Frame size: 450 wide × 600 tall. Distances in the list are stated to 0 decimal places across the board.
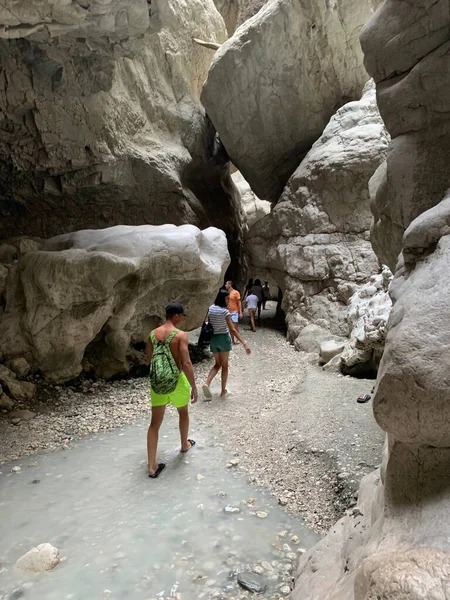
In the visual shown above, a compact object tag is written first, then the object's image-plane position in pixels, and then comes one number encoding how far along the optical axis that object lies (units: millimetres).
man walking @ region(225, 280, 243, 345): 9039
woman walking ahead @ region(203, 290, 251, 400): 6215
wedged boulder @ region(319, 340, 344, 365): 7410
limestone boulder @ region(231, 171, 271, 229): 19516
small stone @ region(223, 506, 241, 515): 3533
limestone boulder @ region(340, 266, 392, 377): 6254
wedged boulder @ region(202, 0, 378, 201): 10453
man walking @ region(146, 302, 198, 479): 4059
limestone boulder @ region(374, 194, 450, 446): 1744
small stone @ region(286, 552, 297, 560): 2953
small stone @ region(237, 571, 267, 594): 2656
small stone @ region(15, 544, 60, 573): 2859
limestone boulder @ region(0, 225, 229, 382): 5984
